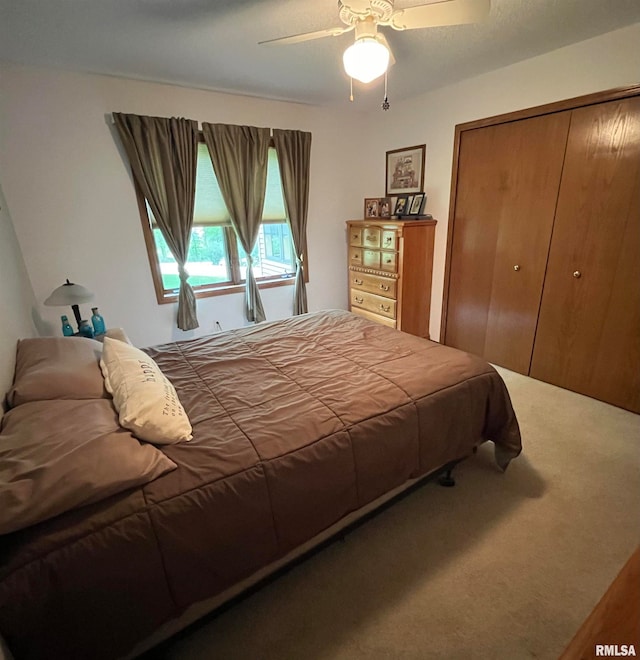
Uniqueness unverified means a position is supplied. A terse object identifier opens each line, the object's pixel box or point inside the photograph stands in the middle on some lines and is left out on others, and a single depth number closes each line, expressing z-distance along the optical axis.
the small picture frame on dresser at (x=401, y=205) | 3.59
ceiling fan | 1.42
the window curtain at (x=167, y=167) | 2.77
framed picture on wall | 3.46
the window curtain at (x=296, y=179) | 3.45
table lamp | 2.26
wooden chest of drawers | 3.29
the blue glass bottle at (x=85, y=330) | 2.41
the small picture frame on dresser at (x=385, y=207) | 3.77
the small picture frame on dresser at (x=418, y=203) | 3.47
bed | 0.88
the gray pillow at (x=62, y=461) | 0.86
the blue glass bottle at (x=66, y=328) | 2.50
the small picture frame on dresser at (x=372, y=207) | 3.89
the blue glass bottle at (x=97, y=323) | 2.49
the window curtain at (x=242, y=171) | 3.12
